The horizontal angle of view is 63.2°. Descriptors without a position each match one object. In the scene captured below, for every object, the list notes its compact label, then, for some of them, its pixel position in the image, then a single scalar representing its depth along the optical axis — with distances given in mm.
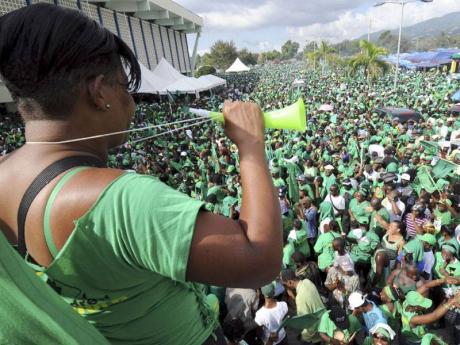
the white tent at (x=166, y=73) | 20097
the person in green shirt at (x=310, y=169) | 7679
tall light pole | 22234
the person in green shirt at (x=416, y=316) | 3520
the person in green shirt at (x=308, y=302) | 3655
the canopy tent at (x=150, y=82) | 16742
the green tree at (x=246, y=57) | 84838
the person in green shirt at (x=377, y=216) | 5129
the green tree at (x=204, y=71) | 48231
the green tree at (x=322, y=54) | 44562
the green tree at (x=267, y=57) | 106500
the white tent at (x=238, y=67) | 38156
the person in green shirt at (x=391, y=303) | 3727
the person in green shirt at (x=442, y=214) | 5195
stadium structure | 24252
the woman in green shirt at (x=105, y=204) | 750
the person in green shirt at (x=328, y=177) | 6727
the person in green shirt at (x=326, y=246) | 4594
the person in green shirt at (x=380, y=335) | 3178
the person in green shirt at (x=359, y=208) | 5618
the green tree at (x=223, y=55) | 70125
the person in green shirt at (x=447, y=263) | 4172
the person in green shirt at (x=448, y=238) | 4578
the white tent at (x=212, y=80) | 23072
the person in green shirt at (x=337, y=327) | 3375
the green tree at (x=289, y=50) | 126838
